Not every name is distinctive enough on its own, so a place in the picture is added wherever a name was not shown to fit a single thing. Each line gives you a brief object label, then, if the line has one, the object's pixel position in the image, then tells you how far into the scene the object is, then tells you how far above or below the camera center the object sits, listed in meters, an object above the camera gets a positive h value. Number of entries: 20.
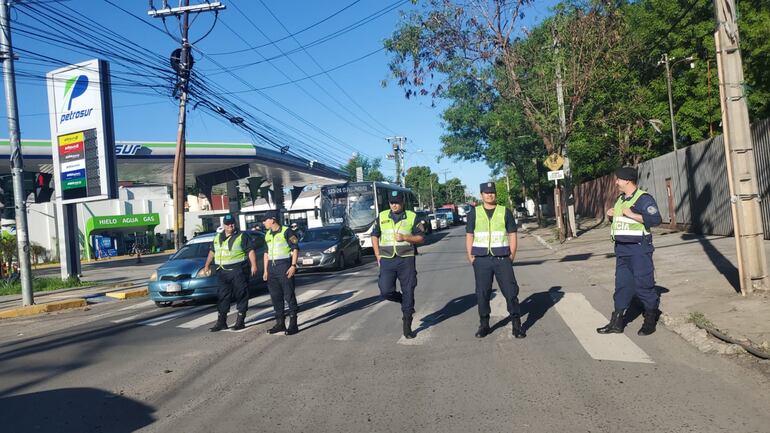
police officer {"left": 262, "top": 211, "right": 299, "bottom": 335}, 8.57 -0.57
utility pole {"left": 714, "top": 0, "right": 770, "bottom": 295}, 8.23 +0.44
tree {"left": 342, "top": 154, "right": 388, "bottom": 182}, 95.00 +8.69
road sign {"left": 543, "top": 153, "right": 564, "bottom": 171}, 20.64 +1.47
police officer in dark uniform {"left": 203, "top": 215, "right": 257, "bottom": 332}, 9.09 -0.53
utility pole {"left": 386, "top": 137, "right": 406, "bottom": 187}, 65.56 +6.68
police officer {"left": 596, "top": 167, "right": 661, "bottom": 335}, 6.98 -0.50
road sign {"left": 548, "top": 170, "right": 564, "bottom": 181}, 21.03 +1.08
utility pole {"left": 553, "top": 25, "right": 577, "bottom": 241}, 21.44 +2.23
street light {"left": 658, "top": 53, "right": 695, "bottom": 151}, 28.41 +6.07
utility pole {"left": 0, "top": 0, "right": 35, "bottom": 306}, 14.22 +2.48
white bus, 26.83 +0.85
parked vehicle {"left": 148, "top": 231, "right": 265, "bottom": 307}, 12.09 -0.84
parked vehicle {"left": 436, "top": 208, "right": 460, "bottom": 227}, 61.41 -0.04
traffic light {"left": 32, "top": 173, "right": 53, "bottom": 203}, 16.55 +1.64
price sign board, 18.58 +3.42
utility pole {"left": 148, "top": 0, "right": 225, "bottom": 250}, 20.72 +4.64
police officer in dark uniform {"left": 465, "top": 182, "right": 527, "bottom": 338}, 7.28 -0.41
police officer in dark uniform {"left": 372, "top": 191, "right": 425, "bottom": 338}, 7.70 -0.37
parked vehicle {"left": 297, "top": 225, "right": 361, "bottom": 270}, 18.75 -0.66
